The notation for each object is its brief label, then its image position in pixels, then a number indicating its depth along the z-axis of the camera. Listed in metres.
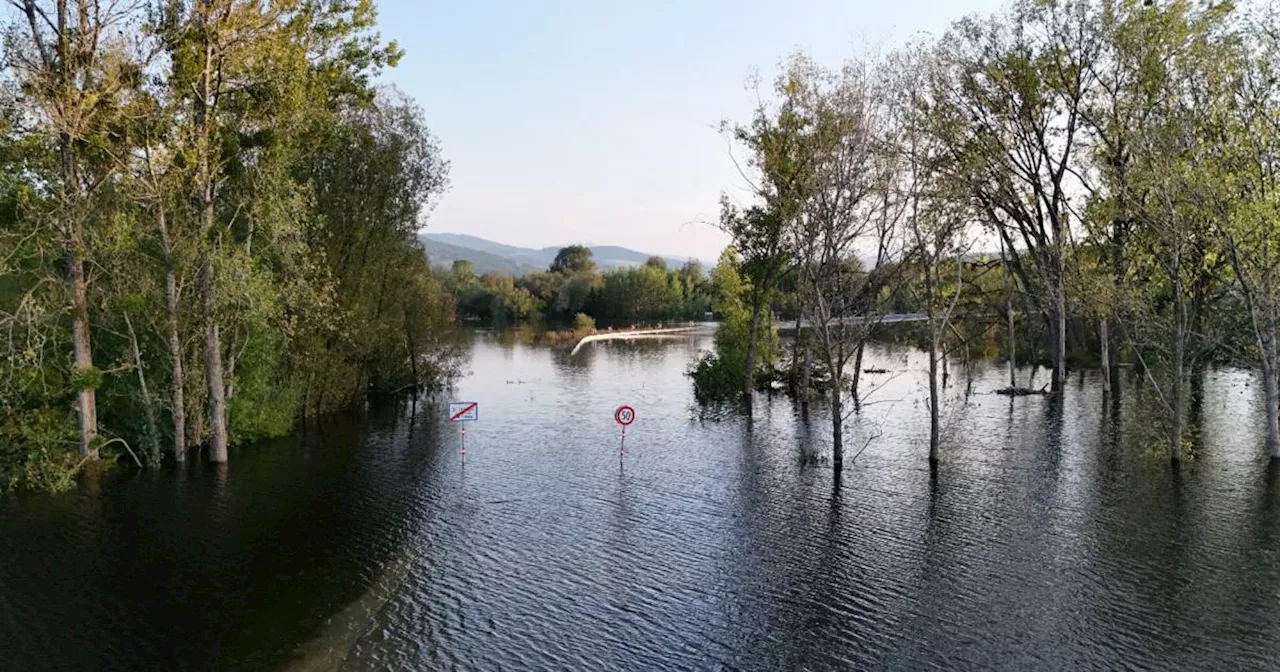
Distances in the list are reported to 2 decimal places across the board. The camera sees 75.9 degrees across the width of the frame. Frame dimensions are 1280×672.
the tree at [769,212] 29.98
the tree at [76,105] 20.62
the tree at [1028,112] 36.00
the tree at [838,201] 22.25
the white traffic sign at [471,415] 33.53
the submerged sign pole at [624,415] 25.29
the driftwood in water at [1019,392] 39.16
